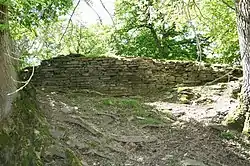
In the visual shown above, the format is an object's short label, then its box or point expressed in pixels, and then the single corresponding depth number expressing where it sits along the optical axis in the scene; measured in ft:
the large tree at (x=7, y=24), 14.01
